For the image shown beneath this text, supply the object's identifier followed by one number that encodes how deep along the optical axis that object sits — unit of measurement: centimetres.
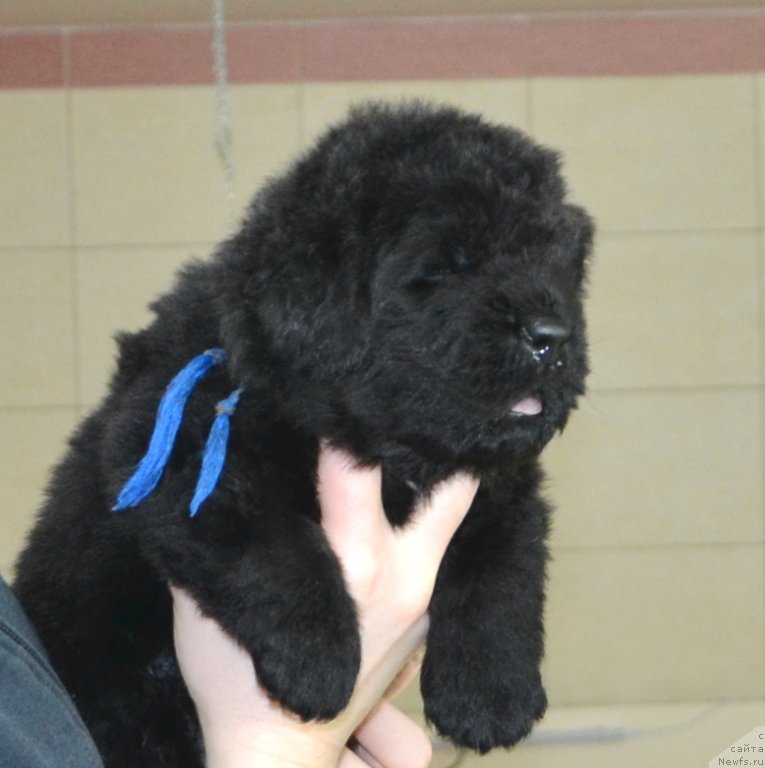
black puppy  217
